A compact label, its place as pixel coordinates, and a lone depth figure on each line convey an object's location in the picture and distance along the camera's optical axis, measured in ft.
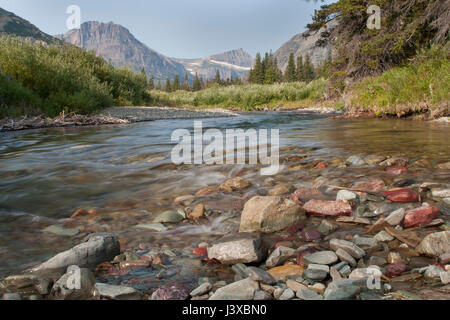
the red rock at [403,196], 7.82
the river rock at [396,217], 6.53
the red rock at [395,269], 4.87
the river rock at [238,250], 5.63
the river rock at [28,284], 4.82
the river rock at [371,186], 8.86
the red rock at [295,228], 6.83
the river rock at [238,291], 4.47
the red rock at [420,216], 6.46
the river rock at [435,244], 5.24
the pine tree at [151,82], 353.82
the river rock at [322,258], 5.28
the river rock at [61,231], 7.24
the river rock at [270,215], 6.95
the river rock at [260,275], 4.91
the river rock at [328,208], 7.39
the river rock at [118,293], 4.61
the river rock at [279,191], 9.61
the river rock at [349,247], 5.43
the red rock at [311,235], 6.43
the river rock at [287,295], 4.45
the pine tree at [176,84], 368.52
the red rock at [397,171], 10.44
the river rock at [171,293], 4.58
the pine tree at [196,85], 360.28
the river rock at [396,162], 11.53
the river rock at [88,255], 5.47
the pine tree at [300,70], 288.22
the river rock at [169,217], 7.92
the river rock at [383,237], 6.01
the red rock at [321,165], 12.24
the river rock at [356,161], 12.13
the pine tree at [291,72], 279.49
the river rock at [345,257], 5.25
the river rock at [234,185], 10.32
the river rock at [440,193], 7.80
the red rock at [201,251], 6.13
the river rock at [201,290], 4.66
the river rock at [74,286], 4.71
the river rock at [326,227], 6.64
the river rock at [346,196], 8.06
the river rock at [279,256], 5.56
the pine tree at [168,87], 364.05
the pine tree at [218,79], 347.54
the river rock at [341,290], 4.29
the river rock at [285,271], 5.10
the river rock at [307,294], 4.36
